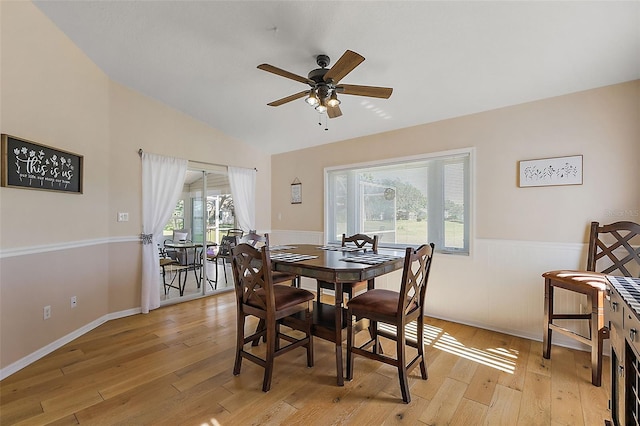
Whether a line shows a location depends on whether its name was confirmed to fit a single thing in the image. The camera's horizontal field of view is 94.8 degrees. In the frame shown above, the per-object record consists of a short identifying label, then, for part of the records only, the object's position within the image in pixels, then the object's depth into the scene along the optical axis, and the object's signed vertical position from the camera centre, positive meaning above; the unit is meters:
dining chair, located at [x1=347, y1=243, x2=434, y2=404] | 1.94 -0.70
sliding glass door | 4.06 -0.35
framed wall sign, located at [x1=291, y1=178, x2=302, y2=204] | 4.88 +0.35
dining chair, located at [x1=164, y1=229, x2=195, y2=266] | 4.05 -0.52
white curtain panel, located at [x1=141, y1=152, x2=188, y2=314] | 3.65 +0.05
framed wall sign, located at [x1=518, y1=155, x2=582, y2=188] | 2.66 +0.38
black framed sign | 2.27 +0.40
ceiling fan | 2.05 +0.94
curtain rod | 3.63 +0.74
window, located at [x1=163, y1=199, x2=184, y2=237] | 3.97 -0.10
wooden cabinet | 1.06 -0.56
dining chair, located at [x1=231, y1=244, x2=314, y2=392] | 2.05 -0.69
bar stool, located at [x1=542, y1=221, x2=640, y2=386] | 2.14 -0.52
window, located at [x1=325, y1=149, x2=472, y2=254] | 3.38 +0.15
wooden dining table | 1.90 -0.38
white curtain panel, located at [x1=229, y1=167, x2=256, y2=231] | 4.67 +0.30
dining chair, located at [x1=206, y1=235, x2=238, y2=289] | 4.48 -0.61
